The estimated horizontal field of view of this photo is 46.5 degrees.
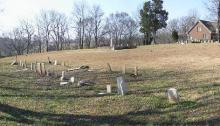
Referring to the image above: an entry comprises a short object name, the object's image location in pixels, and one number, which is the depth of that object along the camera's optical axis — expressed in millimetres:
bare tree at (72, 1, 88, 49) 69871
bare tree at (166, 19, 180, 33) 90849
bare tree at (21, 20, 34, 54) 73877
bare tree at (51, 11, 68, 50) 75395
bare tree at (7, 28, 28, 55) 73299
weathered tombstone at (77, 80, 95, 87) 13368
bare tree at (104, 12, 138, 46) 79907
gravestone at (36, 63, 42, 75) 18975
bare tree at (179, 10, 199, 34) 84027
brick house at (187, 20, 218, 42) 62158
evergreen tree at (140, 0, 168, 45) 54317
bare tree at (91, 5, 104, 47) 74062
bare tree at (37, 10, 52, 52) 74418
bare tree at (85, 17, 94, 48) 72993
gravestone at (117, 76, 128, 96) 10421
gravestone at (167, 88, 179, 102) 8837
